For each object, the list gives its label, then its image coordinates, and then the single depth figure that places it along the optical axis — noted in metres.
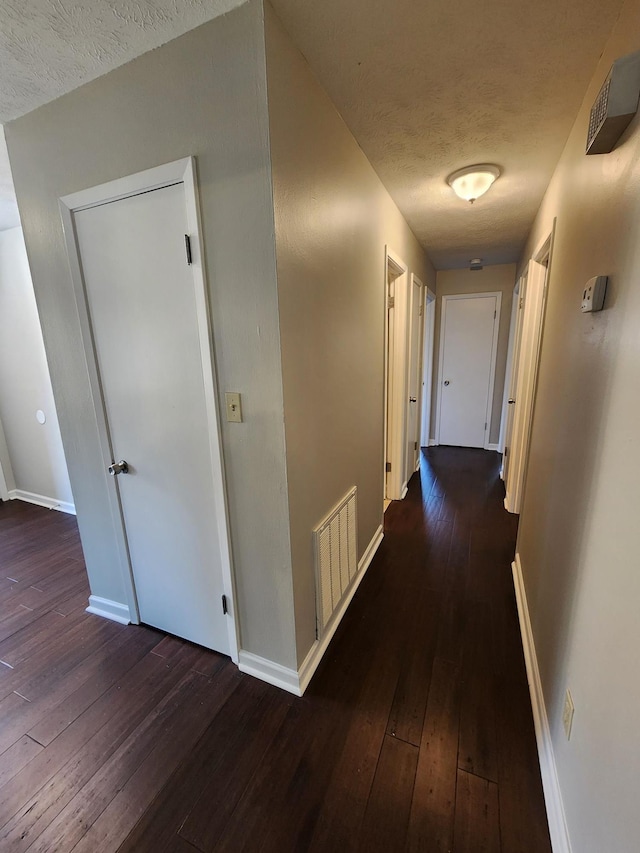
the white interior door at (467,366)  4.59
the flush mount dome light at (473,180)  2.01
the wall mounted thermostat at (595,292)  1.07
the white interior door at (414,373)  3.48
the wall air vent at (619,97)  0.88
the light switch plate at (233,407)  1.33
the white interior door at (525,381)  2.56
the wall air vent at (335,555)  1.62
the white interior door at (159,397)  1.36
